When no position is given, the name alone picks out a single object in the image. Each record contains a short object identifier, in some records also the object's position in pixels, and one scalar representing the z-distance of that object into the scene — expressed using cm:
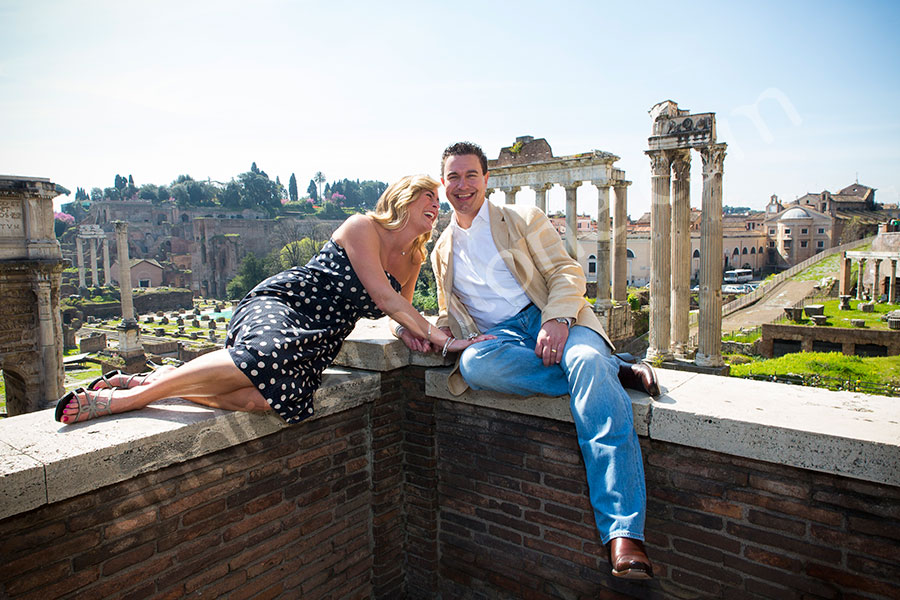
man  226
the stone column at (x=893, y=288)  3198
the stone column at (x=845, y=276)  3634
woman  243
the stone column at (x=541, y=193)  2192
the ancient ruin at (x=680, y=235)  1434
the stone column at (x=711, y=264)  1434
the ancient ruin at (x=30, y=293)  1457
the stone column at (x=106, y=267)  6589
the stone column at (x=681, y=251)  1521
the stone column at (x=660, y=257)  1497
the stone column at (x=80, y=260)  6438
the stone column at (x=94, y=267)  6488
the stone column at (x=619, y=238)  2050
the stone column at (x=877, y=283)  3371
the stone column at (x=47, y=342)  1513
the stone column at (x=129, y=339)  2900
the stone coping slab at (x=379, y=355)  320
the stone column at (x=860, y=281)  3578
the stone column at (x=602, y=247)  2058
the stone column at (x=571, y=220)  2130
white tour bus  5700
